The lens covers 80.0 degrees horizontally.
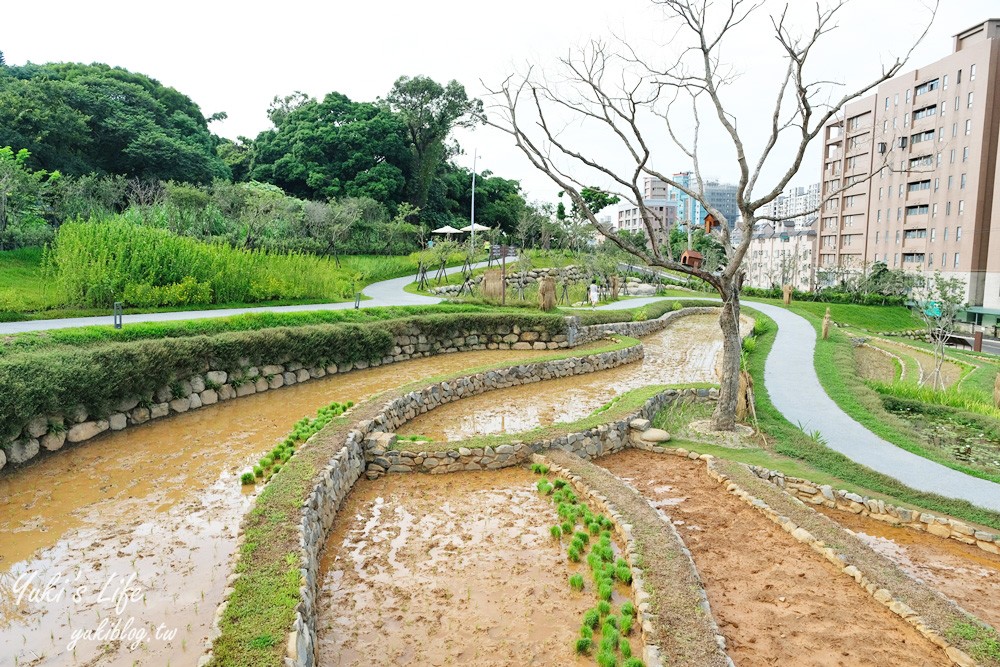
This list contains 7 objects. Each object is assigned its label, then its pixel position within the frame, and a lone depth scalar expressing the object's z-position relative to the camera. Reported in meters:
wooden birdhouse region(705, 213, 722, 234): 10.26
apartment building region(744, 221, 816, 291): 56.62
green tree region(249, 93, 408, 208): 44.59
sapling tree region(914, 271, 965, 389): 18.44
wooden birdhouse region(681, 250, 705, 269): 10.23
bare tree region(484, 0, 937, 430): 9.09
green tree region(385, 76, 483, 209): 49.84
